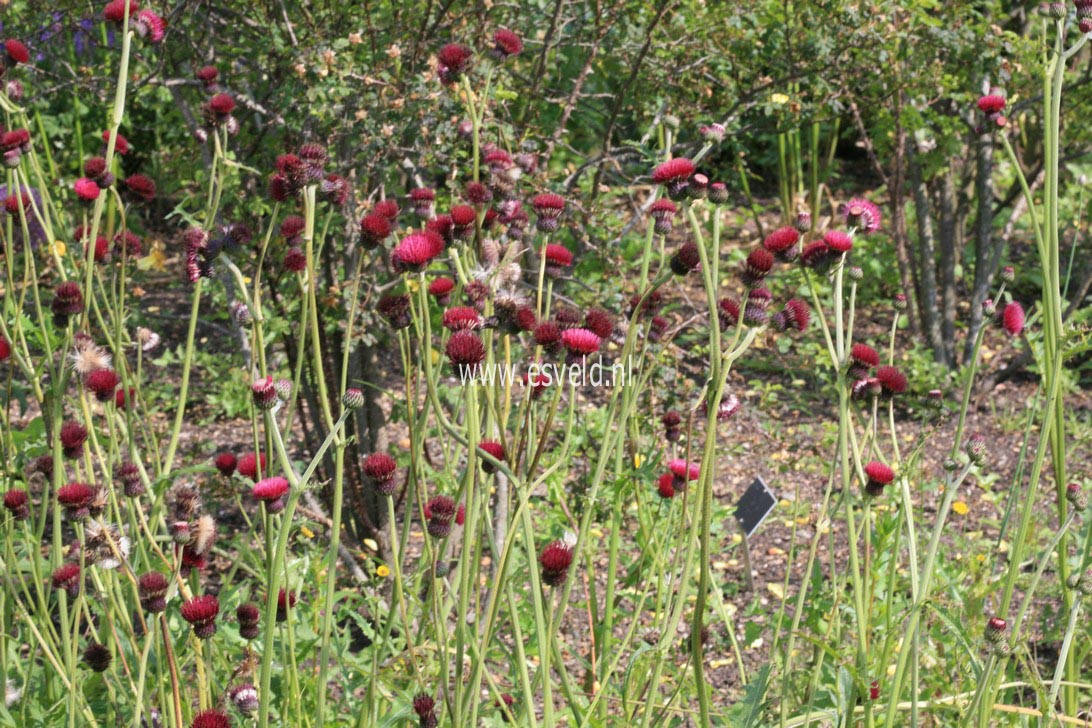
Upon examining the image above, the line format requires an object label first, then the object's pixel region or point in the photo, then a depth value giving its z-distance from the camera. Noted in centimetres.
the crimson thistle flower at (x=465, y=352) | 425
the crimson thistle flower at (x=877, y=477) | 436
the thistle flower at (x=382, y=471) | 431
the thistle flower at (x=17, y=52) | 474
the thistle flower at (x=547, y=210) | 447
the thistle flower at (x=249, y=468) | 451
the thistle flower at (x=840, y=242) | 434
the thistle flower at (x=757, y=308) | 436
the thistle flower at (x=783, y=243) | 433
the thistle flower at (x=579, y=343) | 427
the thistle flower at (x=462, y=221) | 440
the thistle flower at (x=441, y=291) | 450
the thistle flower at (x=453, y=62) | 462
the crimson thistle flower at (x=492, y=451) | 435
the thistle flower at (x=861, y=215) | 443
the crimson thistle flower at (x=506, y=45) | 471
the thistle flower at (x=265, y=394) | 429
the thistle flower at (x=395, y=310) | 448
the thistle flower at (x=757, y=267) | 432
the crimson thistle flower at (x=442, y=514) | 437
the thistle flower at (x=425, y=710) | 437
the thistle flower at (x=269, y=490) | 432
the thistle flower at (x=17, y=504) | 449
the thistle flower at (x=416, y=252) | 431
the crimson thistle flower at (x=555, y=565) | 431
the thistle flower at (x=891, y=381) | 440
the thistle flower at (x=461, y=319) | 430
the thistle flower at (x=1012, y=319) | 454
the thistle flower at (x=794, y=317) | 442
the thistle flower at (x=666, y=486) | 469
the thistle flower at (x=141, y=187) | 473
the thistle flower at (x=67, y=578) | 447
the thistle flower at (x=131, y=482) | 446
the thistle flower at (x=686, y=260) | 430
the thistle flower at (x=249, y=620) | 444
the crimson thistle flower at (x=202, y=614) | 432
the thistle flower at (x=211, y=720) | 426
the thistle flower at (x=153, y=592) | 434
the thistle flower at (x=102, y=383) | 446
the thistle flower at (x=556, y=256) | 454
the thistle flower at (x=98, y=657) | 445
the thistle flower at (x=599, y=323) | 430
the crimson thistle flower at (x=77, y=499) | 437
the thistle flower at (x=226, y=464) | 454
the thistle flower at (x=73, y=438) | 446
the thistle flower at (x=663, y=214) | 445
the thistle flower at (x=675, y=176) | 431
